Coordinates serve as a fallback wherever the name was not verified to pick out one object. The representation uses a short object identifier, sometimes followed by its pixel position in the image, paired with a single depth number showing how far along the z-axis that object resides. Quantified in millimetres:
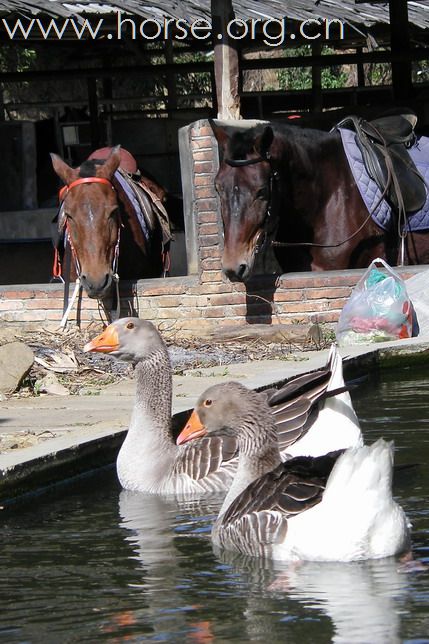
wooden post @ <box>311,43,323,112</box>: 22266
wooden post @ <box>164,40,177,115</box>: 21531
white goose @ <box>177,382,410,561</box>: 5891
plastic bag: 12391
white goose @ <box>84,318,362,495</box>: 7418
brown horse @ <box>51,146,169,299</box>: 12297
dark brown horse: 12227
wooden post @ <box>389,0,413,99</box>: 17016
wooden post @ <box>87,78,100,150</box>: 20734
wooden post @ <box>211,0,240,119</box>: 13711
